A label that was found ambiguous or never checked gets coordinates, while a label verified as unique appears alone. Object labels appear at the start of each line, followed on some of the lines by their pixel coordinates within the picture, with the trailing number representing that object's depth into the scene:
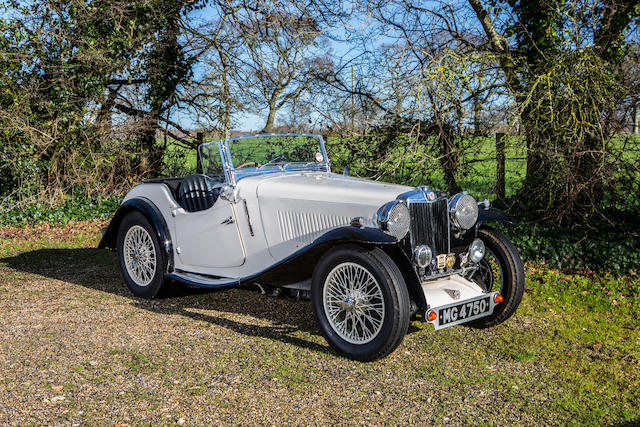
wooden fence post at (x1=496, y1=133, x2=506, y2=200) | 8.00
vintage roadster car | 4.03
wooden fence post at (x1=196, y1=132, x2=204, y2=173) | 12.67
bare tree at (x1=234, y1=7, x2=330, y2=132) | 11.05
